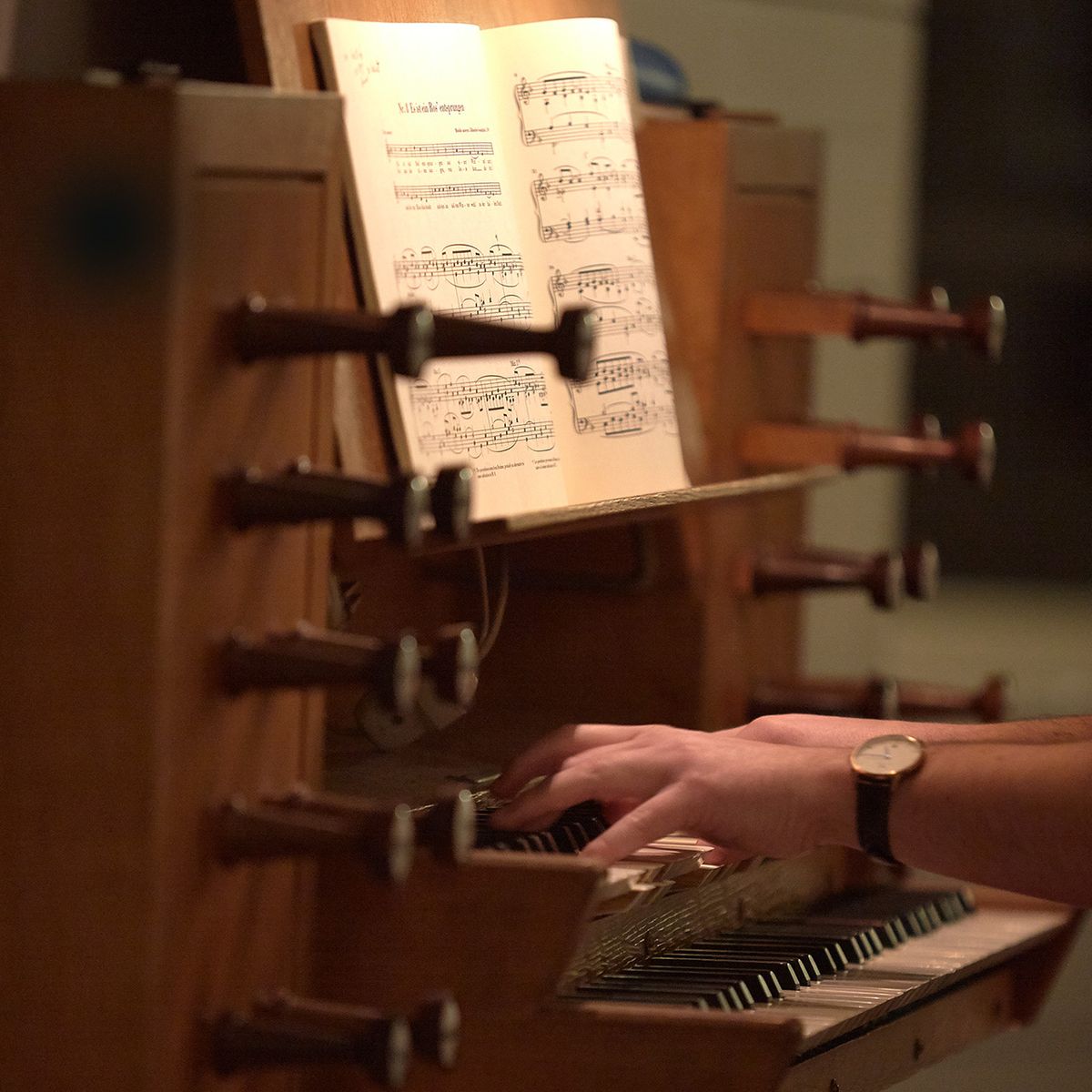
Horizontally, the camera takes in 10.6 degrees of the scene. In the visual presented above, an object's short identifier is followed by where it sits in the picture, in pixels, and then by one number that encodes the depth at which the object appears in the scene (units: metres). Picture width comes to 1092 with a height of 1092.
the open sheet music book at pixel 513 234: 3.02
